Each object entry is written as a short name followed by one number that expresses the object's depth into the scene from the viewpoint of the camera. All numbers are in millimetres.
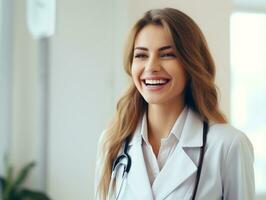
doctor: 1084
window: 2579
